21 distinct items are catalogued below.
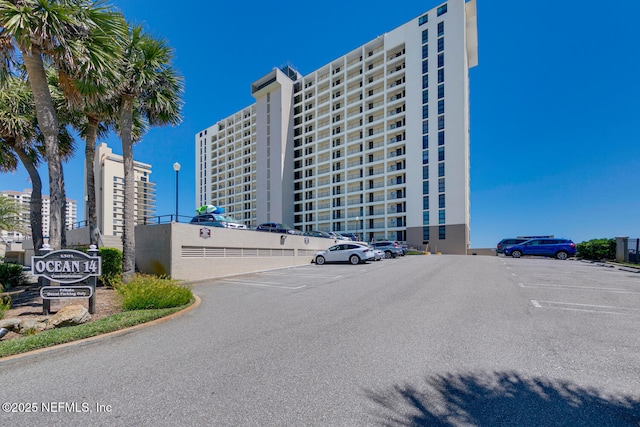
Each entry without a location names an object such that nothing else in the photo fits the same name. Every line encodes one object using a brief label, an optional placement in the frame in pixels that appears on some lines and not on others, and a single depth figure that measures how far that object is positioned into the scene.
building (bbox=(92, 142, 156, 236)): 59.36
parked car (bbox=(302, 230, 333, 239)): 29.58
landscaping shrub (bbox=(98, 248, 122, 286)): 11.12
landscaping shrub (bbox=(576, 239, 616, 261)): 21.88
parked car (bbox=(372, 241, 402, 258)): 28.91
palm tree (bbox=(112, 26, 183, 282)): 10.19
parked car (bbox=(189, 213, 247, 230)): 18.94
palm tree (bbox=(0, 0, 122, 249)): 6.93
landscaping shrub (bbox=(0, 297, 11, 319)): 6.03
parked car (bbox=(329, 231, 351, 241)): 31.73
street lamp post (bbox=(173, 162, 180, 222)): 14.85
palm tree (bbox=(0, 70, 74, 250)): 11.55
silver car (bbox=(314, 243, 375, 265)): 20.64
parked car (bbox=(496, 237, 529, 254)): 29.93
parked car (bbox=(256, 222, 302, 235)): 22.61
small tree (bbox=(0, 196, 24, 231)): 12.75
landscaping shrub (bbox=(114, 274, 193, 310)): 6.88
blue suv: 23.81
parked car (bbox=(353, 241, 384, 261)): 22.56
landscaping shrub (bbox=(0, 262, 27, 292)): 10.98
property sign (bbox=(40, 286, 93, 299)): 6.30
